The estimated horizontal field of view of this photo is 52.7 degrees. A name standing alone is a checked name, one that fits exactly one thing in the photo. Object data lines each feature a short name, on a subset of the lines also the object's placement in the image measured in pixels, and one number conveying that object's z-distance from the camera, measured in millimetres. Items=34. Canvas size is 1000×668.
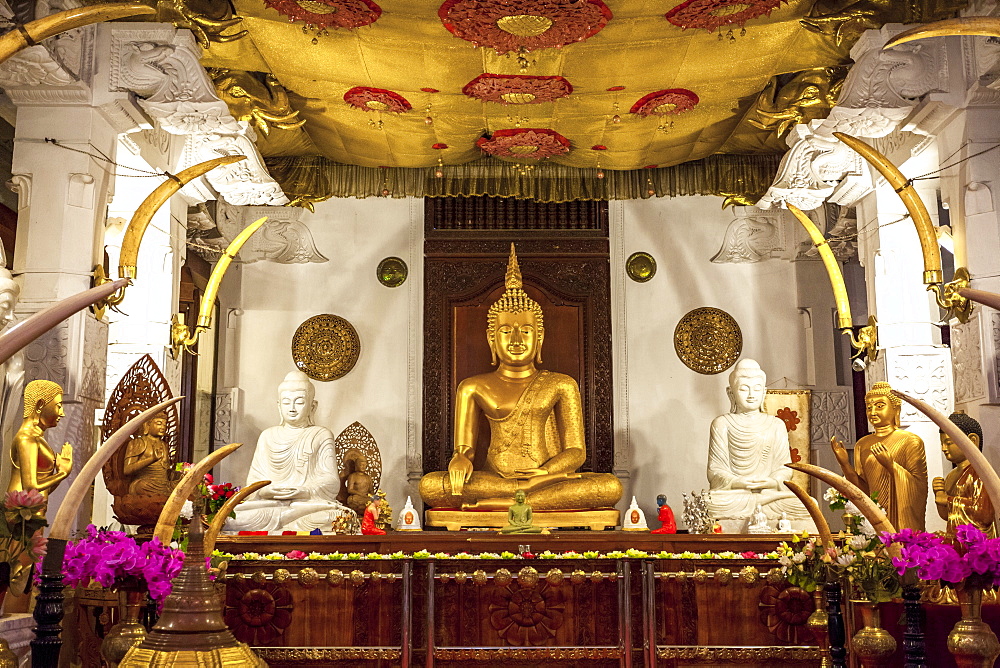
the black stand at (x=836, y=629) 3961
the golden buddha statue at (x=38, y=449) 4188
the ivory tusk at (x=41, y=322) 2270
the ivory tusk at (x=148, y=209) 5273
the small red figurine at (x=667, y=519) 6388
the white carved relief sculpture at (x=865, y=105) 5066
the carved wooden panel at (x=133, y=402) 4551
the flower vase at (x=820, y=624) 4562
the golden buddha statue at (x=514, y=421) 7391
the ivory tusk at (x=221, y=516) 4703
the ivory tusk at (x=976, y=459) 3227
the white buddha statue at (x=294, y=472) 6934
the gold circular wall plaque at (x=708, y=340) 8547
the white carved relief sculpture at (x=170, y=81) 5133
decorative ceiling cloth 5277
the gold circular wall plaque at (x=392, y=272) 8641
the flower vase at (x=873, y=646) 3746
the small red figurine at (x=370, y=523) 6082
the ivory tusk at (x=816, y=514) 4438
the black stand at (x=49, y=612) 2492
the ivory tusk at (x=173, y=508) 3793
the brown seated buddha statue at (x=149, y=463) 4848
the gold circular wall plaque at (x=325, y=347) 8523
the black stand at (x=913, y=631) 3311
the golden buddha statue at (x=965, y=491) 4289
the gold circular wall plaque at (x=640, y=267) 8656
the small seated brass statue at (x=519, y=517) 5732
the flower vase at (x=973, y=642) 3332
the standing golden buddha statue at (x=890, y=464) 5072
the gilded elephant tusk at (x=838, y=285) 6281
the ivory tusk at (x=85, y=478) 2918
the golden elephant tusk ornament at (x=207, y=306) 6379
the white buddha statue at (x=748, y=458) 6961
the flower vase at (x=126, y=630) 3209
